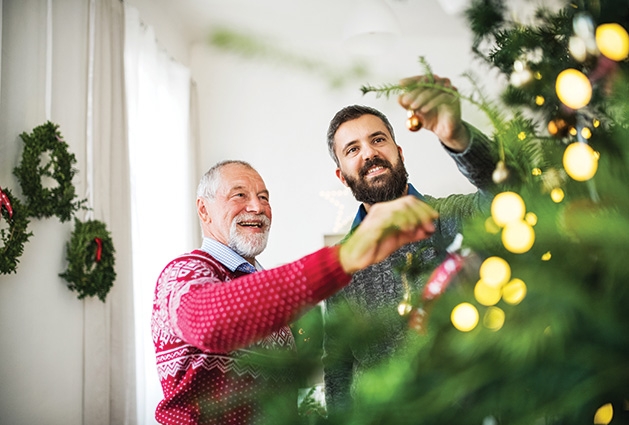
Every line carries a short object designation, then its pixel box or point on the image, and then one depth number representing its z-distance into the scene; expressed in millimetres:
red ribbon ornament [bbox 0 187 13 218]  2264
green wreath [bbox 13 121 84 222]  2458
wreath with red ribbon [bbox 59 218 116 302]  2727
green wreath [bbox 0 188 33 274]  2256
